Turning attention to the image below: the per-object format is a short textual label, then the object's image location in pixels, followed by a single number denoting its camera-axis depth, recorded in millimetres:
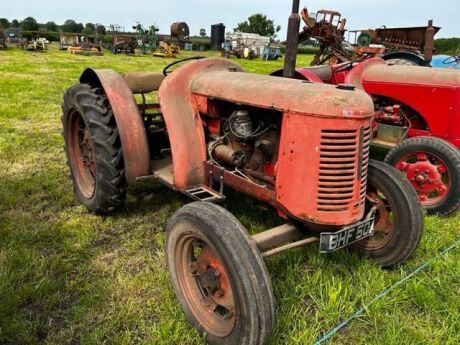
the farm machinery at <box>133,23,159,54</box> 28359
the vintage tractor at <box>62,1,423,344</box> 1965
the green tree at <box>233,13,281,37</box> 60906
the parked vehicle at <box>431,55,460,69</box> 7366
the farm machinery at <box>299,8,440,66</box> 7004
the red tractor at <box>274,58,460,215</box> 3680
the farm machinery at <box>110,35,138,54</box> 26750
